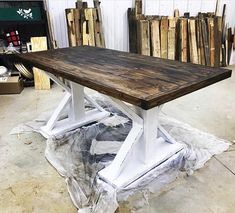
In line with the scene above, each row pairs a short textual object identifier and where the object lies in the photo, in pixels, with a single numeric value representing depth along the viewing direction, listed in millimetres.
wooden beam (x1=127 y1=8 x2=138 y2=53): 4066
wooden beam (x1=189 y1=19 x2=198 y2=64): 4062
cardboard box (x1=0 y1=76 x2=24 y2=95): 3301
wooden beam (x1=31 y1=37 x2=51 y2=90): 3494
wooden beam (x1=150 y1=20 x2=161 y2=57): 3968
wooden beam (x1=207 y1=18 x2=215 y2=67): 4150
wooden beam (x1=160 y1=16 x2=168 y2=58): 4020
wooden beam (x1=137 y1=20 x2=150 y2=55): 3924
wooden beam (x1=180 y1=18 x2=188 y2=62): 4043
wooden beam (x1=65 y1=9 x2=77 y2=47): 3662
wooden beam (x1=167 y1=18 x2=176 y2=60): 4051
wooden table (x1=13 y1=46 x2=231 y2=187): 1369
